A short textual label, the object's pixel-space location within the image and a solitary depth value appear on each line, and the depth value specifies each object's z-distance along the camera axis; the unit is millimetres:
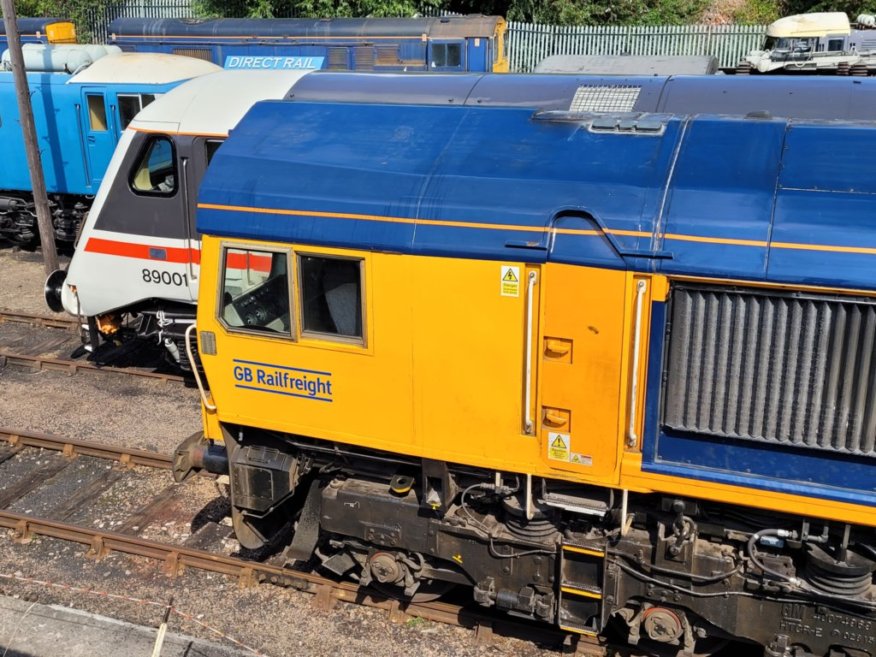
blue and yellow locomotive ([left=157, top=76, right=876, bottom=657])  5016
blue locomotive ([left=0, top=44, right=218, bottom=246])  14922
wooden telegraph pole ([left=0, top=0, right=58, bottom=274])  14086
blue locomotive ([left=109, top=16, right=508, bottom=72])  19484
